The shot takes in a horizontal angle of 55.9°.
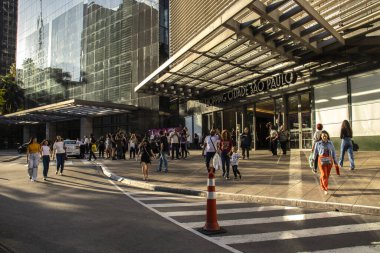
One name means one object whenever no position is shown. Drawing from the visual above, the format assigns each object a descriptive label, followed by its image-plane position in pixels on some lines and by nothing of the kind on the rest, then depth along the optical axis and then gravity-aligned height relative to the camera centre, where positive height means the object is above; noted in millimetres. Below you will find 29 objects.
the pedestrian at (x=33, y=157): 13547 -507
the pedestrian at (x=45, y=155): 13930 -450
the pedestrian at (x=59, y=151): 15348 -323
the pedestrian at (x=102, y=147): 24984 -266
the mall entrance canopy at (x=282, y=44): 13523 +4383
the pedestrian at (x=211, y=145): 13023 -96
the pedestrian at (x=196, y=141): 28780 +122
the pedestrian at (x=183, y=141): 20086 +90
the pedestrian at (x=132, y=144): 22594 -66
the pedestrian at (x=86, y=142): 27078 +99
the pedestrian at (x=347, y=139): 11695 +77
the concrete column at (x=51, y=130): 48250 +1837
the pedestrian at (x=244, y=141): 17384 +53
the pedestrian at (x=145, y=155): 13094 -447
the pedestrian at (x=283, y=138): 17750 +192
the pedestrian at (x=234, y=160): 11945 -596
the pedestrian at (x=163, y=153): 14945 -430
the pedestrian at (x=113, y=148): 22200 -307
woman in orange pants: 8977 -390
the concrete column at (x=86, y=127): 41000 +1890
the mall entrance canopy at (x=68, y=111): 32906 +3366
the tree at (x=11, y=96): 58188 +7830
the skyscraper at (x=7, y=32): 96250 +30432
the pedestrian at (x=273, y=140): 17625 +97
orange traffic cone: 6012 -1297
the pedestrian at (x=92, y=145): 22094 -109
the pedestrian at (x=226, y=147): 12211 -162
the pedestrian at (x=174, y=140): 19641 +146
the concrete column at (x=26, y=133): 54797 +1651
